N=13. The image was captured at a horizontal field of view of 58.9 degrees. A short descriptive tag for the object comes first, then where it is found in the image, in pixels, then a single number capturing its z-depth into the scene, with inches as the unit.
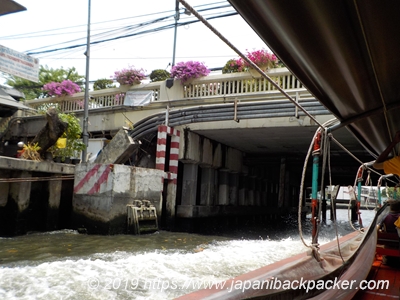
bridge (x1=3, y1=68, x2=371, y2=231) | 416.8
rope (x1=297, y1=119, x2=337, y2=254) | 128.3
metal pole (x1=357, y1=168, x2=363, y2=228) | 235.2
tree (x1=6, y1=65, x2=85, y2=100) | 1132.6
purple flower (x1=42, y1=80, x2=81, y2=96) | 623.3
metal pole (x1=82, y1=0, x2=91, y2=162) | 464.7
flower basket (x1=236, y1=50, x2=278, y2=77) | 445.4
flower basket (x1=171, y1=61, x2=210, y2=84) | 474.3
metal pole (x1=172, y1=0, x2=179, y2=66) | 538.2
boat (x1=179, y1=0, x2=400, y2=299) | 69.3
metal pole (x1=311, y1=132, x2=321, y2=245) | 128.7
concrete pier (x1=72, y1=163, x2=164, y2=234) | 336.8
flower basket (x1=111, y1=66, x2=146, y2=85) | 559.5
